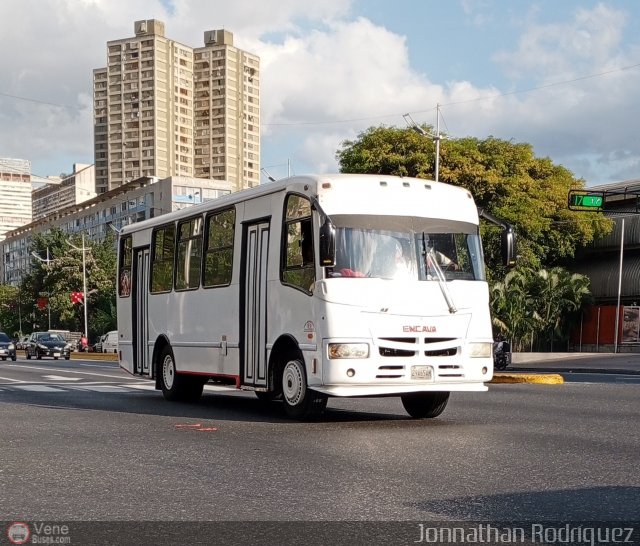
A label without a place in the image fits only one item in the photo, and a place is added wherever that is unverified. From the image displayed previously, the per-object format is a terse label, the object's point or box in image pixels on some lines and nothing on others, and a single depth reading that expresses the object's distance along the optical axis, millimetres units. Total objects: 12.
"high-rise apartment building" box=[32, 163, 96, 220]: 179500
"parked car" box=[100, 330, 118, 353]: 73144
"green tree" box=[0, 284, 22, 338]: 116169
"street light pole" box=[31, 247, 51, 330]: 90044
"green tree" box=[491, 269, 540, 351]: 52719
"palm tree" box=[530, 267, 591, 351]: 54531
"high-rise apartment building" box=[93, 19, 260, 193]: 157750
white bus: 12656
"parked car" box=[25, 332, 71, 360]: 55750
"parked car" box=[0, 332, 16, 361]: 49781
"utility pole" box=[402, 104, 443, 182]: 44312
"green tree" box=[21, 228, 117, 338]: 89562
